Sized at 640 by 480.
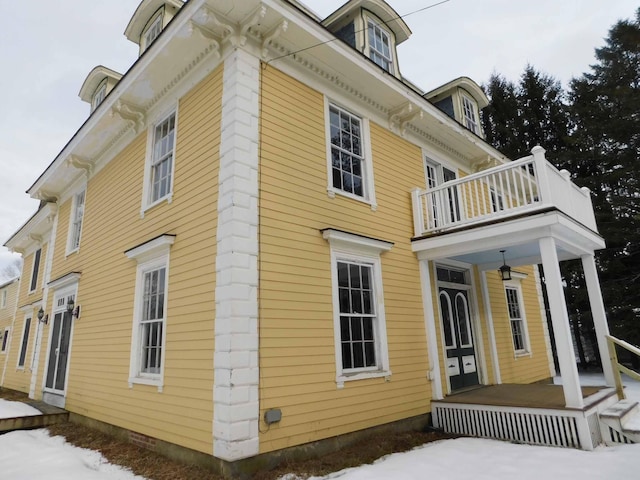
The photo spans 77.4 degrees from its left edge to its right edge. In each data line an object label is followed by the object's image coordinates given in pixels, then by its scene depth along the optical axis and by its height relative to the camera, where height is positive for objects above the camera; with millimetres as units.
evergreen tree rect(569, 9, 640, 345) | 15992 +7454
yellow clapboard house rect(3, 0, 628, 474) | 5215 +1579
